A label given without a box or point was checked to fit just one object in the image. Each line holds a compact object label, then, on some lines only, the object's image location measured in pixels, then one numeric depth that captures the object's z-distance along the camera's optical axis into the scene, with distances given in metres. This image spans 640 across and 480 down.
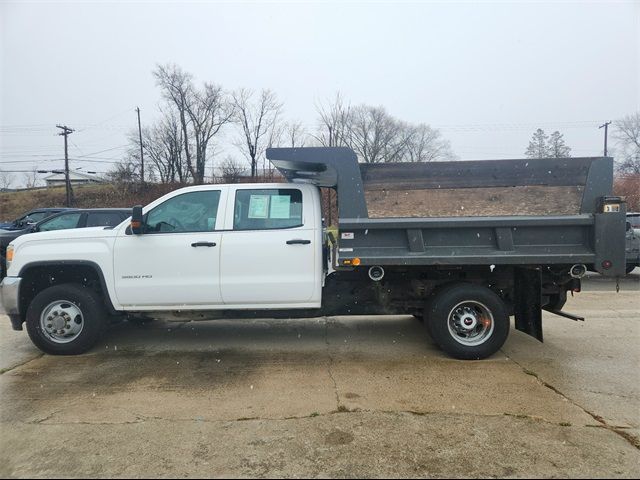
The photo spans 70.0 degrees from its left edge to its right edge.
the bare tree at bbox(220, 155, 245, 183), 48.44
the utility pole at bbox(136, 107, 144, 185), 50.34
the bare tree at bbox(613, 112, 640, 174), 50.62
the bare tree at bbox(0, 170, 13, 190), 72.94
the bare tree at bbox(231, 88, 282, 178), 51.44
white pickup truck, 4.85
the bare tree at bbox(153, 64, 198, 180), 53.53
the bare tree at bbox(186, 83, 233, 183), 53.28
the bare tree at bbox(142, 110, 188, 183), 53.50
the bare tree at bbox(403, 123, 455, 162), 62.94
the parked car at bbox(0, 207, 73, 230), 14.12
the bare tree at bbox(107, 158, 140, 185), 51.94
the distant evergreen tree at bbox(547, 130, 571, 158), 51.13
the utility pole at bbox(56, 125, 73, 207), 42.22
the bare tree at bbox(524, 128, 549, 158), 55.70
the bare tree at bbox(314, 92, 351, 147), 37.05
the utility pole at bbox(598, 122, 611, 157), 48.06
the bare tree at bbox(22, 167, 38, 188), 74.00
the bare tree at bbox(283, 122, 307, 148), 48.73
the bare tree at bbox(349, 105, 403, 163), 56.41
